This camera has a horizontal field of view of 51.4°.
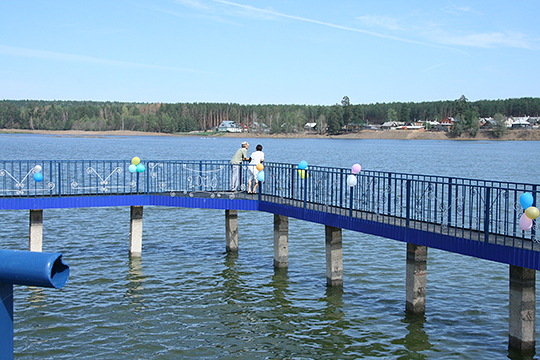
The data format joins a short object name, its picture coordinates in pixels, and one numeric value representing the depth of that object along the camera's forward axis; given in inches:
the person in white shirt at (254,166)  740.0
